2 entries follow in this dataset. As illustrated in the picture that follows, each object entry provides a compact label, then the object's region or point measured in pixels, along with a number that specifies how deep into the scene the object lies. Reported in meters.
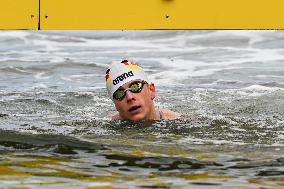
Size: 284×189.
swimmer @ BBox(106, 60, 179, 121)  16.48
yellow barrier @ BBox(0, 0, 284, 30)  14.59
